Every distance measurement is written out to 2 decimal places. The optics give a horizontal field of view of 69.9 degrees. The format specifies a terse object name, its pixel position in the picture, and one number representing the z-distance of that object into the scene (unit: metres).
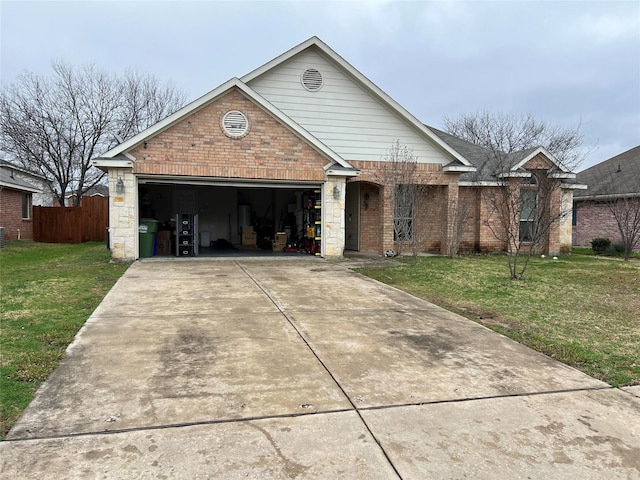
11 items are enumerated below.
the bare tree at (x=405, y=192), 15.05
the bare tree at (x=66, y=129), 26.47
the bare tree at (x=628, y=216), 16.58
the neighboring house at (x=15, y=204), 21.12
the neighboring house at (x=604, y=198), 21.19
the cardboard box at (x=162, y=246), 15.87
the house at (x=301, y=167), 12.79
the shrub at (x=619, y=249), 19.05
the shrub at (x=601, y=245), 19.44
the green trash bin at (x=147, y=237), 13.89
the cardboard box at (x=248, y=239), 20.17
